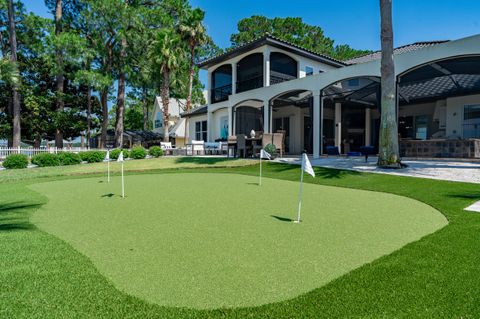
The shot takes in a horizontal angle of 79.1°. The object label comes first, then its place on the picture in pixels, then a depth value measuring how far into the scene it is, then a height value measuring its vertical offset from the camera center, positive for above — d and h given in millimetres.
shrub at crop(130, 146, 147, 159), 18795 -301
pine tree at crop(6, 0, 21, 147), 21000 +4204
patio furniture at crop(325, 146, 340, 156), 14320 -122
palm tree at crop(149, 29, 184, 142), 25047 +8069
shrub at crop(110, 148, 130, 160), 17658 -343
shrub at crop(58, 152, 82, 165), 15487 -525
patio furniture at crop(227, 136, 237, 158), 16030 +359
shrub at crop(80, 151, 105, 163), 16656 -445
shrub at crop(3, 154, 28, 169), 13961 -617
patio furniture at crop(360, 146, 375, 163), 11914 -60
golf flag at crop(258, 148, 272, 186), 7813 -175
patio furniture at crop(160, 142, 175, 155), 22731 +31
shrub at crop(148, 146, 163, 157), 19672 -244
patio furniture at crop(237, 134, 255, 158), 15189 +194
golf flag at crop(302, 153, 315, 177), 4152 -241
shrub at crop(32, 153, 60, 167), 14750 -593
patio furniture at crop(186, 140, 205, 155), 21094 +106
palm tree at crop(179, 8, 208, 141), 26862 +11067
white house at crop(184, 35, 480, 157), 12305 +3101
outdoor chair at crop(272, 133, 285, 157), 14312 +418
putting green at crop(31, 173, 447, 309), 2291 -1050
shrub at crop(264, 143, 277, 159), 13869 -25
